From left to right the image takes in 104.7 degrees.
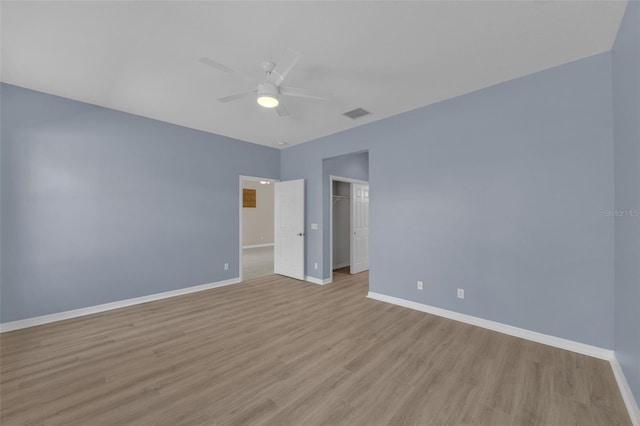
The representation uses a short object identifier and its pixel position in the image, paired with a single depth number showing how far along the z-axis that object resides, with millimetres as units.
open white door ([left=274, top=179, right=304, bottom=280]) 5309
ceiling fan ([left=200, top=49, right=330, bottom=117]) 2253
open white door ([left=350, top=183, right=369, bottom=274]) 5891
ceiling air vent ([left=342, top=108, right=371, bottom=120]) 3754
